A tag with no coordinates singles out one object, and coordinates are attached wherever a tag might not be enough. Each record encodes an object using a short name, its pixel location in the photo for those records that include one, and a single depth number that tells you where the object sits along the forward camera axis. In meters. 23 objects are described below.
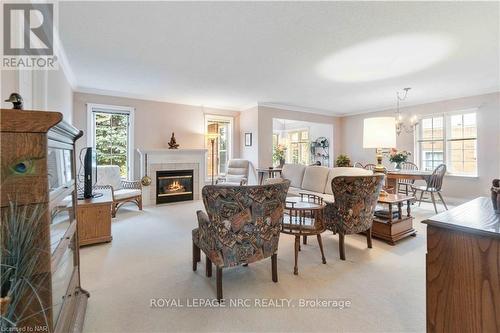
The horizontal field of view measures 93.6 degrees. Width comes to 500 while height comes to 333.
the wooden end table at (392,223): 3.00
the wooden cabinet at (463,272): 1.07
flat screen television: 2.89
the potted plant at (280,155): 6.81
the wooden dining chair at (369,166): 6.60
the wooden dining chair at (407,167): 5.92
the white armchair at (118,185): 4.29
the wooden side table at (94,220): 2.87
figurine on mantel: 5.68
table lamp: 2.99
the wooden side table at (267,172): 5.90
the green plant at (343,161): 6.54
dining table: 4.52
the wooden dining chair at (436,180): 4.42
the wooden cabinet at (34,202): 0.82
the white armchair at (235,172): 5.95
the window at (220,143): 6.59
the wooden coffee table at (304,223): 2.31
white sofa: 4.26
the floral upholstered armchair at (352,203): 2.49
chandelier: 5.18
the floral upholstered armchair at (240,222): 1.75
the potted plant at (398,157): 5.03
